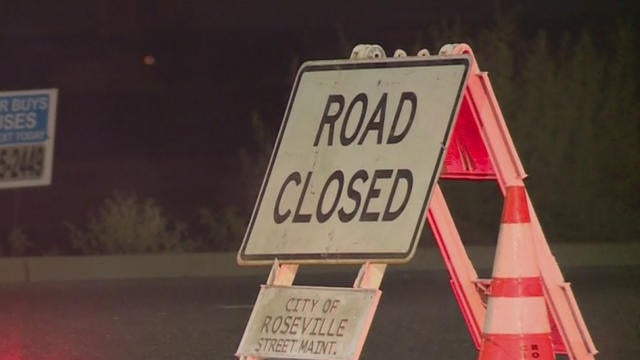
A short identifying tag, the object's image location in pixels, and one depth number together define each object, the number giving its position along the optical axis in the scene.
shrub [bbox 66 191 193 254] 32.22
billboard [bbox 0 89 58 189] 32.28
